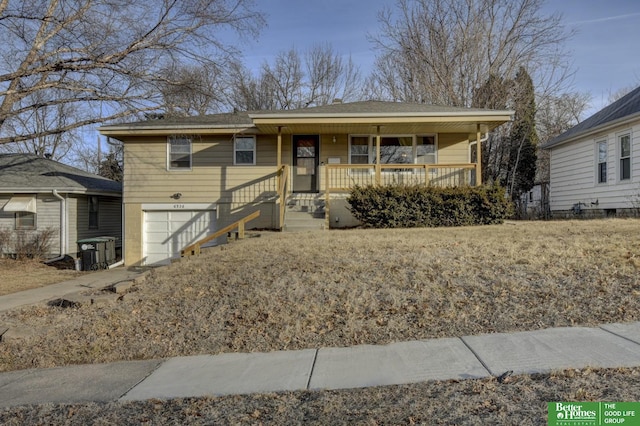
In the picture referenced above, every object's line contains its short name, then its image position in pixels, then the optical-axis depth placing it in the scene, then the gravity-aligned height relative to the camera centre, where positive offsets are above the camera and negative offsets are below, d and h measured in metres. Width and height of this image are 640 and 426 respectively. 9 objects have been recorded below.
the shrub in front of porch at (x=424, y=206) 12.62 +0.26
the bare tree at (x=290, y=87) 31.92 +8.92
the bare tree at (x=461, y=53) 22.75 +8.12
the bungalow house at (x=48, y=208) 17.33 +0.37
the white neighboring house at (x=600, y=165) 14.62 +1.80
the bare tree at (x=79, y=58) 10.94 +3.99
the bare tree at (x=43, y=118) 13.14 +3.31
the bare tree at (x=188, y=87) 12.66 +3.66
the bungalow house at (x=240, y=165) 14.96 +1.76
